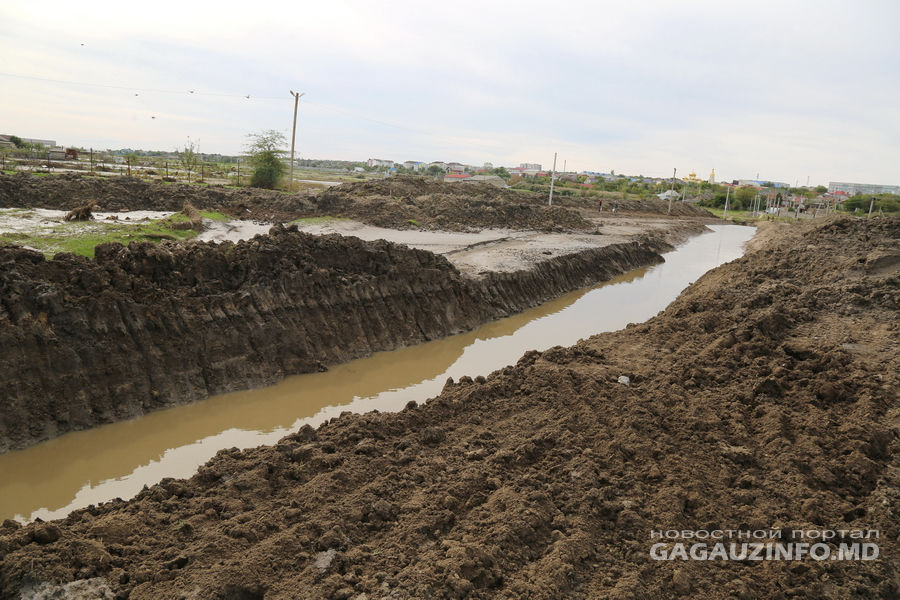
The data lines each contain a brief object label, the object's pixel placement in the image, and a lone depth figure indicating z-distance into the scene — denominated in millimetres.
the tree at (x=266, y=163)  37625
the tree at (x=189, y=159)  44250
